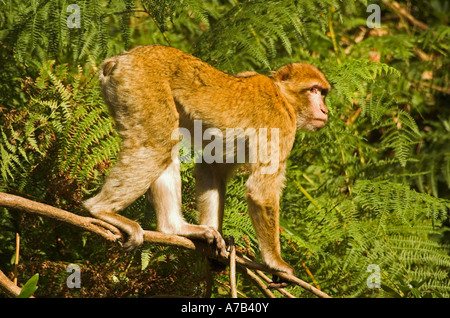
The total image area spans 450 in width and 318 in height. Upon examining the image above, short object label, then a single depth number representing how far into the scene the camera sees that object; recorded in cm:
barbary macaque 470
